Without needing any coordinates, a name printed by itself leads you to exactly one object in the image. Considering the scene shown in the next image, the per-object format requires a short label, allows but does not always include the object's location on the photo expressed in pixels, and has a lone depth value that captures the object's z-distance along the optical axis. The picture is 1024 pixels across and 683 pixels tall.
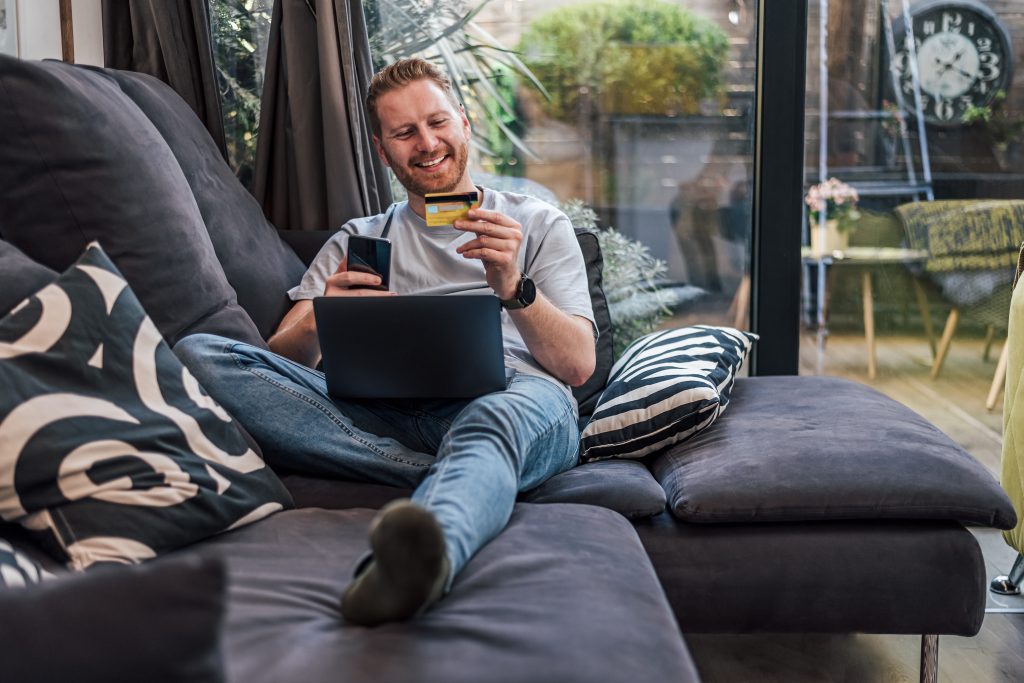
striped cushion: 1.91
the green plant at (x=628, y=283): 2.97
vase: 2.98
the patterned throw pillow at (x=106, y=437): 1.27
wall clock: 2.85
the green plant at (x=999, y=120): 2.87
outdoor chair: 2.92
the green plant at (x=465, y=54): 2.89
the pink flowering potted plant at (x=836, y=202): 2.95
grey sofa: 1.20
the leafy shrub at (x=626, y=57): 2.90
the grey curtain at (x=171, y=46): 2.67
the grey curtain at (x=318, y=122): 2.63
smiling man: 1.14
